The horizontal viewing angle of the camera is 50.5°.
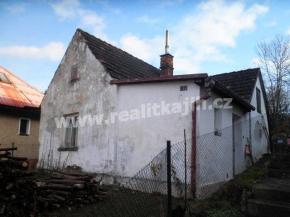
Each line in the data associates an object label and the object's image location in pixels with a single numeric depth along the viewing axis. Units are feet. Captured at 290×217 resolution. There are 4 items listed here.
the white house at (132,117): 30.96
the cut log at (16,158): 25.04
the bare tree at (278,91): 74.43
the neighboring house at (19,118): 53.67
